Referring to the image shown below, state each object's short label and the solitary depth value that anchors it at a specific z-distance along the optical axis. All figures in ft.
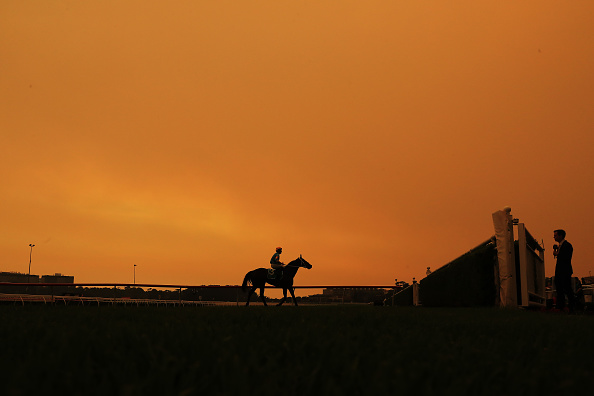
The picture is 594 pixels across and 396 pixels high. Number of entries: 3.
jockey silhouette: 63.41
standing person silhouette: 43.68
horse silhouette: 64.13
